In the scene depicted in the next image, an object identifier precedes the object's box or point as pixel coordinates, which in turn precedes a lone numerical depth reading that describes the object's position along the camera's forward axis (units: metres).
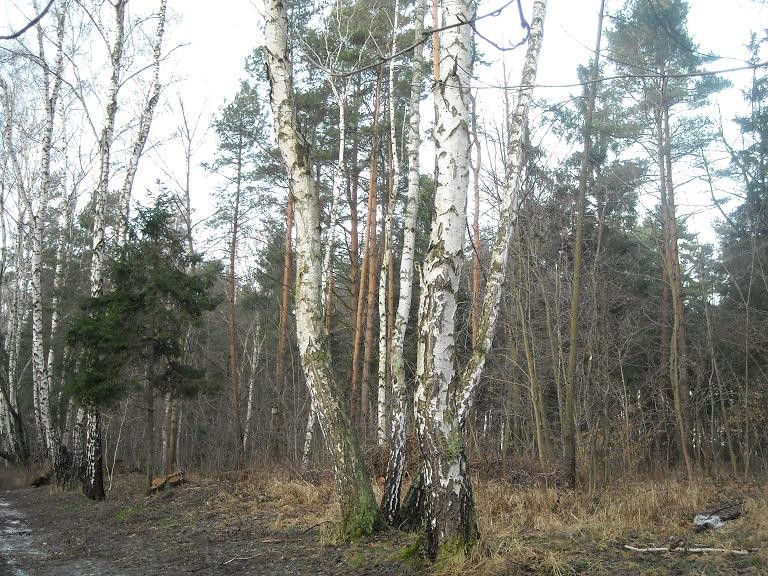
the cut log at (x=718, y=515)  6.43
